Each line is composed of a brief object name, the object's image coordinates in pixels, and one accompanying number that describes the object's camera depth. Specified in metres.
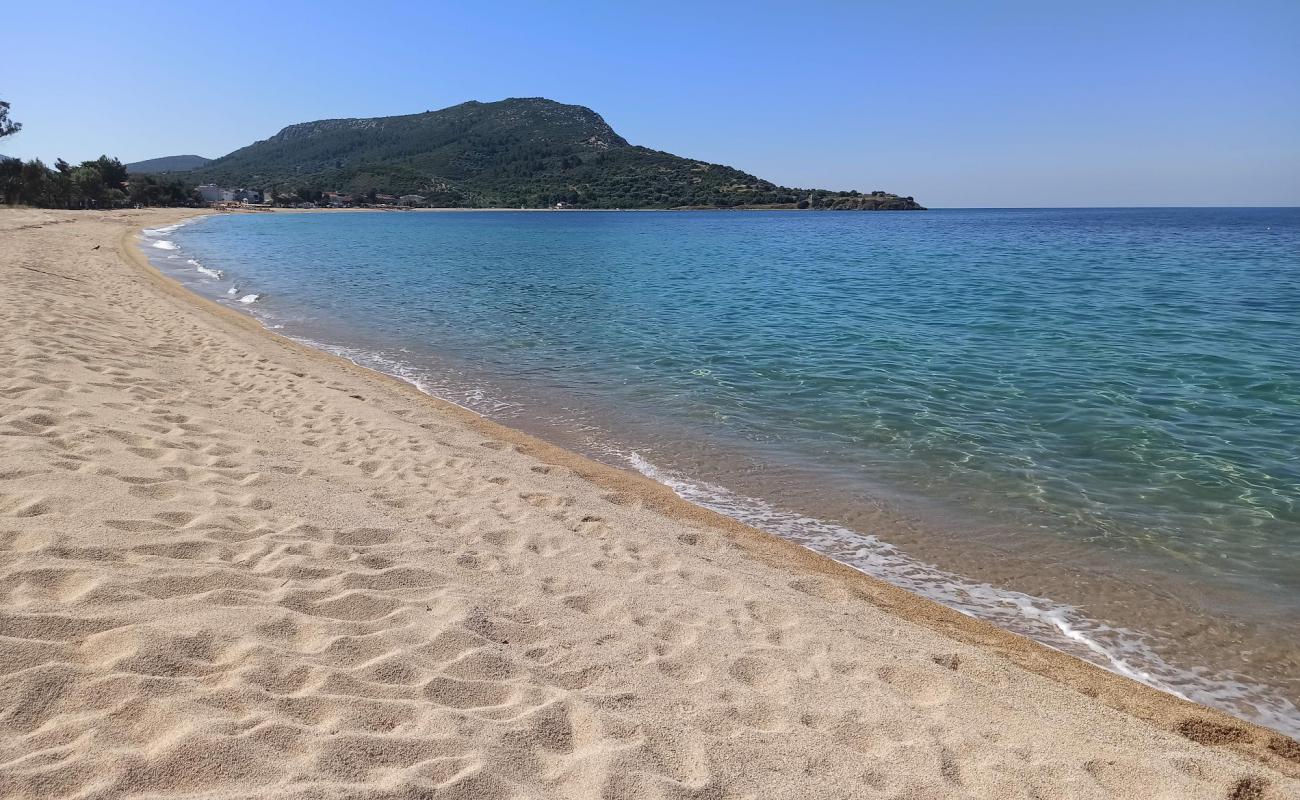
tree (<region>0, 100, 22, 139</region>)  54.25
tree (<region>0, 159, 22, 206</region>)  57.62
